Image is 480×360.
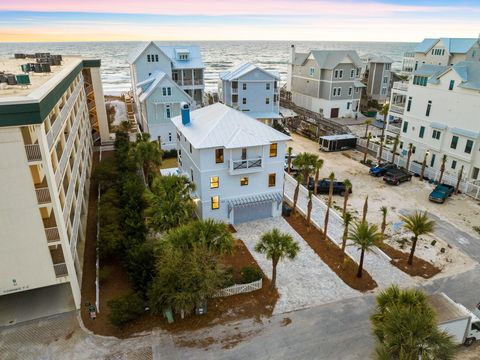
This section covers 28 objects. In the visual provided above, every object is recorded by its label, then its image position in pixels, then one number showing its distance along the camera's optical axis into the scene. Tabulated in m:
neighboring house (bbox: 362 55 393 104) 75.46
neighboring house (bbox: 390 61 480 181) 36.59
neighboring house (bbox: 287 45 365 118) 62.69
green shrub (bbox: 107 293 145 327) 18.67
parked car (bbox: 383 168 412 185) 38.72
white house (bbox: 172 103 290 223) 28.33
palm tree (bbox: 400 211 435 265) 23.64
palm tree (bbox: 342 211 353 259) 24.22
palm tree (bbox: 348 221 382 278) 21.86
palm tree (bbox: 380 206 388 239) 27.55
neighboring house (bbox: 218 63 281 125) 55.41
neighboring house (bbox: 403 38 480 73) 54.26
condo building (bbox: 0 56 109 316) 16.28
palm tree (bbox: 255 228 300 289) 20.31
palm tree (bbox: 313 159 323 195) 30.83
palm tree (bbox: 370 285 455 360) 13.04
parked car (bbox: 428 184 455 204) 34.62
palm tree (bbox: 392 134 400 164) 42.67
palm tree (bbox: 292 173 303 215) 30.29
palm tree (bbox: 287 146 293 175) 41.19
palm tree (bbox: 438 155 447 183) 36.47
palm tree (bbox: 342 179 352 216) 29.12
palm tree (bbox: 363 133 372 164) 45.50
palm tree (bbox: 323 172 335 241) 27.36
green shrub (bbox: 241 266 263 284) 22.48
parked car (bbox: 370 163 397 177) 41.24
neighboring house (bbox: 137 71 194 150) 46.03
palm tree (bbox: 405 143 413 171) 40.59
